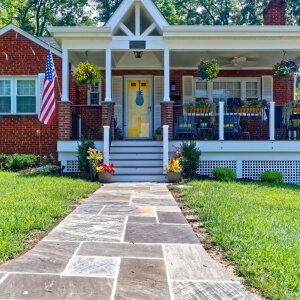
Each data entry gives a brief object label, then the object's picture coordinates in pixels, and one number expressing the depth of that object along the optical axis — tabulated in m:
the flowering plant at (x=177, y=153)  10.67
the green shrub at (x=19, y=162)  12.74
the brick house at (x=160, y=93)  11.34
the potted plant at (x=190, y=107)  11.81
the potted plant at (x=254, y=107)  12.21
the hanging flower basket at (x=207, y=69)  11.77
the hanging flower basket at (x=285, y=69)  11.77
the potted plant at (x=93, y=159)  10.25
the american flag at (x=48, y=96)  12.02
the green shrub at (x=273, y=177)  10.88
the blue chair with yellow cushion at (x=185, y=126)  11.79
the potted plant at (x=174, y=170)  10.15
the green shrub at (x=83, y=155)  10.57
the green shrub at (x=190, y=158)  10.59
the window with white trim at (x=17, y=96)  14.02
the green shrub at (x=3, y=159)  13.15
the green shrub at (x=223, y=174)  10.66
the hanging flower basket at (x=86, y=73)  11.37
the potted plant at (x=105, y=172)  10.20
